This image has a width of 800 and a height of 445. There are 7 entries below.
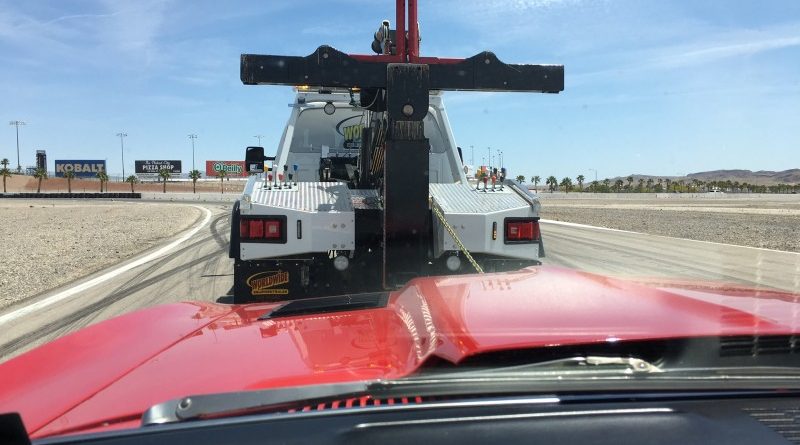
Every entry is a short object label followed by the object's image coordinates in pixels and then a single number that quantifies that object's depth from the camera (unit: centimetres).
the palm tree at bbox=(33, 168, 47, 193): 10700
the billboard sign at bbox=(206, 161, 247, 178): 14050
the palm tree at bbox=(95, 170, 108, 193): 11645
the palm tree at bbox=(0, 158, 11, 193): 10856
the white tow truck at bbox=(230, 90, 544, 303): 500
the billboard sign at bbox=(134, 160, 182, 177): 13862
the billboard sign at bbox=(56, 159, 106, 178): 13112
